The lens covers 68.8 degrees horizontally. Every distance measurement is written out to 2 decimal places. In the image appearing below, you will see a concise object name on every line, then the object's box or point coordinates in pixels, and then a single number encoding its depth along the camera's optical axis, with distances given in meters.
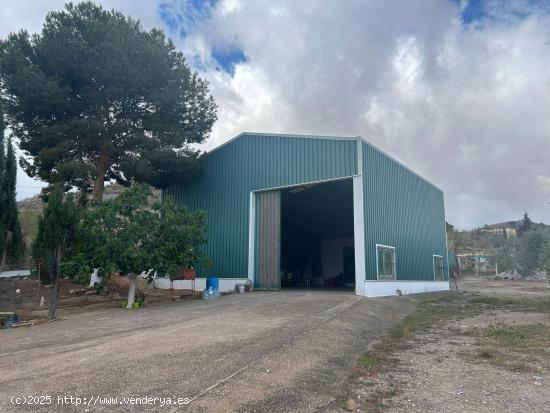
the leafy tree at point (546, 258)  19.55
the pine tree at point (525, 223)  77.21
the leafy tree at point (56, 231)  13.70
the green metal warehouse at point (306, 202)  18.86
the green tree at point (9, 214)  23.16
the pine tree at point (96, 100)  21.22
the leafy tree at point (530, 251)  28.39
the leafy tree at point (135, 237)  15.22
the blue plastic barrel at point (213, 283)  19.44
